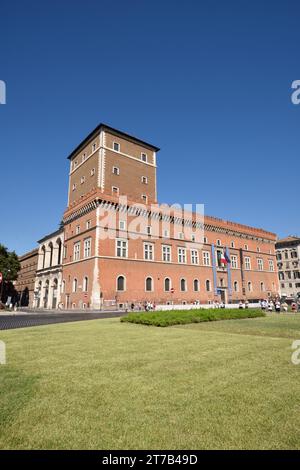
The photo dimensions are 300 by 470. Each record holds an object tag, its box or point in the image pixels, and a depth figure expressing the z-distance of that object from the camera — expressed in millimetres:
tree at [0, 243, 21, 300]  53750
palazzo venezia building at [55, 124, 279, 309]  35281
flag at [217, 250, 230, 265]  48003
